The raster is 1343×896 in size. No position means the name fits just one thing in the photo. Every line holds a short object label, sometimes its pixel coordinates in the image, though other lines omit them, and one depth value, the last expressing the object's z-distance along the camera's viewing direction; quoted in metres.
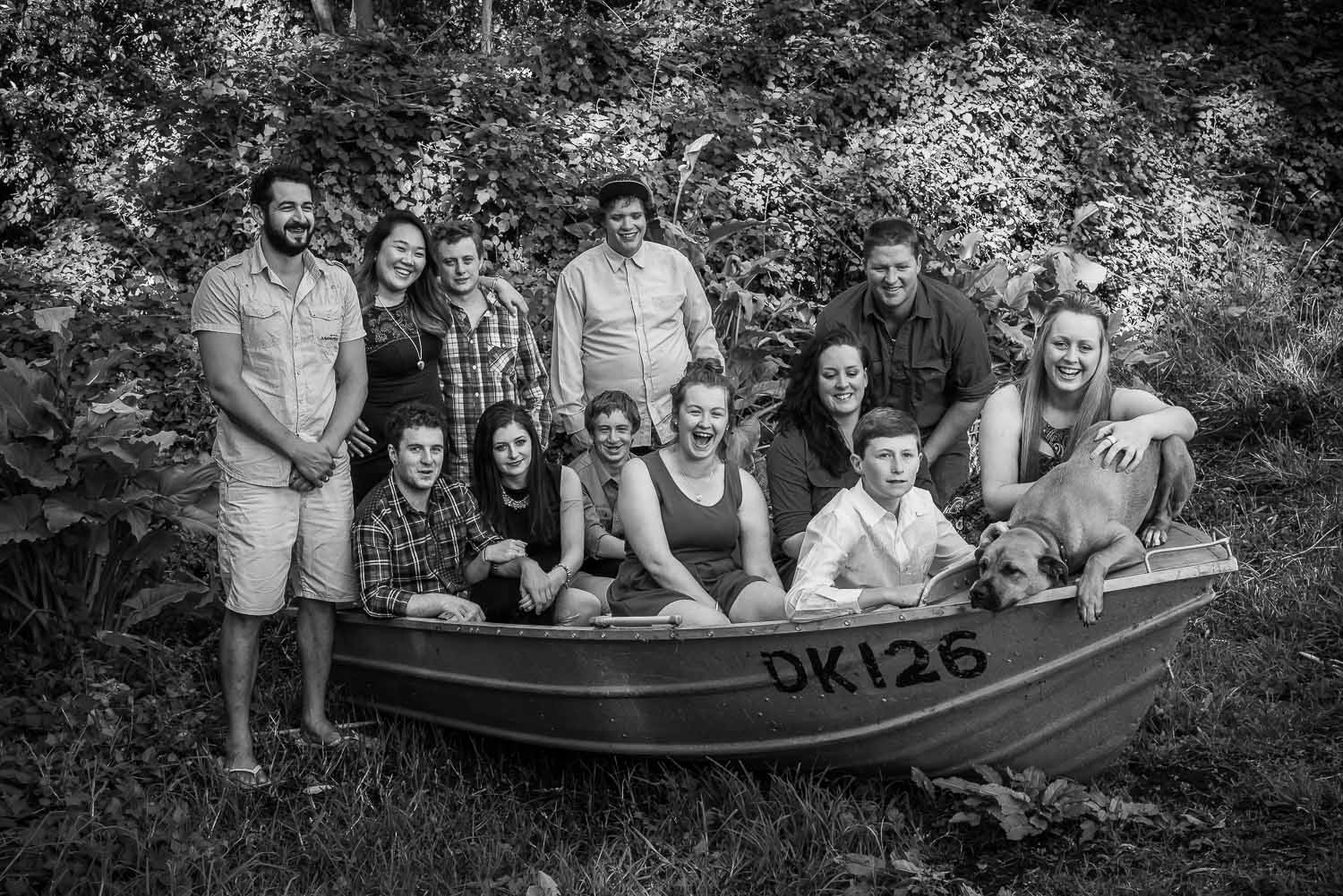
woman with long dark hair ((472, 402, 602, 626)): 4.42
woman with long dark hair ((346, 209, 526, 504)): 4.70
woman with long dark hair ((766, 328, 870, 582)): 4.38
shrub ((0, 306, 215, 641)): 4.61
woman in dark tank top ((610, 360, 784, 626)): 4.06
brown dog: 3.34
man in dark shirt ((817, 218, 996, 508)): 4.88
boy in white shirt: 3.67
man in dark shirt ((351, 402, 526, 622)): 4.27
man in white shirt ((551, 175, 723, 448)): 5.20
